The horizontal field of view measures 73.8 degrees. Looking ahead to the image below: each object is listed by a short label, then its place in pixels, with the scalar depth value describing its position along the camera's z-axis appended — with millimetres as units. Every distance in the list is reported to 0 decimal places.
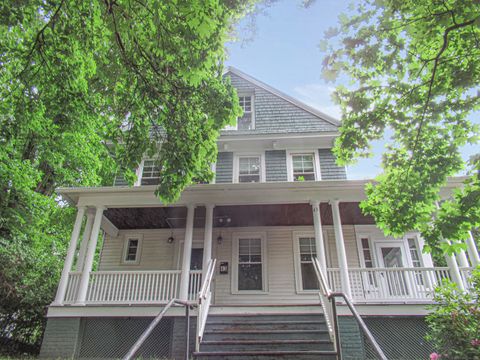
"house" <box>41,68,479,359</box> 6547
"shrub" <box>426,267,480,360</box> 4176
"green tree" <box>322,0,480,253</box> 4441
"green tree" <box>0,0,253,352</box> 4707
